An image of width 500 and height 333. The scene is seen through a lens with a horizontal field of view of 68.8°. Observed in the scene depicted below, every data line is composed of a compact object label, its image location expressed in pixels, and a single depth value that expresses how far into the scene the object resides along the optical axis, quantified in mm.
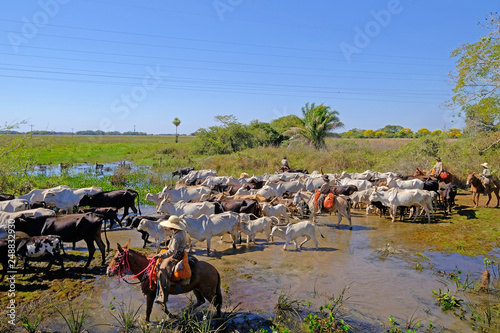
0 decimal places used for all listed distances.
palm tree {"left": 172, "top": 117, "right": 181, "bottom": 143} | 69712
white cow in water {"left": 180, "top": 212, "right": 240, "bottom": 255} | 11109
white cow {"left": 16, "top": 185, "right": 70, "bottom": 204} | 14894
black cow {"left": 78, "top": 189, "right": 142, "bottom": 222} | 14898
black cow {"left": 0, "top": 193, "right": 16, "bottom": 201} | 14001
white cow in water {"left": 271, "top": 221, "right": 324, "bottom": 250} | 11484
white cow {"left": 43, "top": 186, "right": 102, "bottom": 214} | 14672
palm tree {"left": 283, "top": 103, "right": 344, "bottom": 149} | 34688
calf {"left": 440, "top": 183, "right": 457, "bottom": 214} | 15688
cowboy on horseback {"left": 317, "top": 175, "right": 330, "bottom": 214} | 14531
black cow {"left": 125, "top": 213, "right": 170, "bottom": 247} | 11891
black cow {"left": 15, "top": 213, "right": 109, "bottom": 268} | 10258
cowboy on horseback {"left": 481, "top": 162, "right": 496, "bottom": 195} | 15492
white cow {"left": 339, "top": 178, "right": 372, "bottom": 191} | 18938
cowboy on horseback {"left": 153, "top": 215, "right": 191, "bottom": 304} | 6602
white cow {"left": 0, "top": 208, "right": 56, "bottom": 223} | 11026
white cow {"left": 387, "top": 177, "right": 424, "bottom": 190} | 17078
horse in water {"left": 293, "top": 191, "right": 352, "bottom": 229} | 14125
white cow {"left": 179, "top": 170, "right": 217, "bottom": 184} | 23434
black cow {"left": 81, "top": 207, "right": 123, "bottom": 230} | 12172
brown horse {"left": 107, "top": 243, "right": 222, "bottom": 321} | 6793
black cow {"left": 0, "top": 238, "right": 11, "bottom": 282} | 8727
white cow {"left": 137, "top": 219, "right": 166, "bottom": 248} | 11273
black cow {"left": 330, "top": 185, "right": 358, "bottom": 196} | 18203
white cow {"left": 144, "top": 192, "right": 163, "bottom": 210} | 15656
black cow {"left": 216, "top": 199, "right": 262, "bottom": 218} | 13805
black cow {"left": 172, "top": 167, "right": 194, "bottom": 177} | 27891
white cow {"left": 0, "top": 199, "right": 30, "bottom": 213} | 12719
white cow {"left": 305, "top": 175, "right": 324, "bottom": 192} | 19406
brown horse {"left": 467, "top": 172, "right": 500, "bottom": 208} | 15776
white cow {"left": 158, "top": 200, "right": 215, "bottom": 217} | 13188
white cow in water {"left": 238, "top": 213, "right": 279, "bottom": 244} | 12016
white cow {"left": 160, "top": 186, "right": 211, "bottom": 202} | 16250
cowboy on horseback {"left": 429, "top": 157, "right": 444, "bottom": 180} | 19047
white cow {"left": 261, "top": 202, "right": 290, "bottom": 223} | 14000
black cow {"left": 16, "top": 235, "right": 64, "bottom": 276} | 8992
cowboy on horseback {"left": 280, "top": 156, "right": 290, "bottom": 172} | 25252
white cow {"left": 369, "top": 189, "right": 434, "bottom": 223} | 14688
